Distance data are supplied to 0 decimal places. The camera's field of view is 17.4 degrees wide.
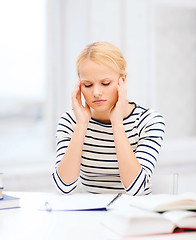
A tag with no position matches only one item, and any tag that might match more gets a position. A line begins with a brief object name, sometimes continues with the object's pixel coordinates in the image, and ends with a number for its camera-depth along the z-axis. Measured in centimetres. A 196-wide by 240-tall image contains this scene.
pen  187
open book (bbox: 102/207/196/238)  157
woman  213
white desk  164
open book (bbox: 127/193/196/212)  162
